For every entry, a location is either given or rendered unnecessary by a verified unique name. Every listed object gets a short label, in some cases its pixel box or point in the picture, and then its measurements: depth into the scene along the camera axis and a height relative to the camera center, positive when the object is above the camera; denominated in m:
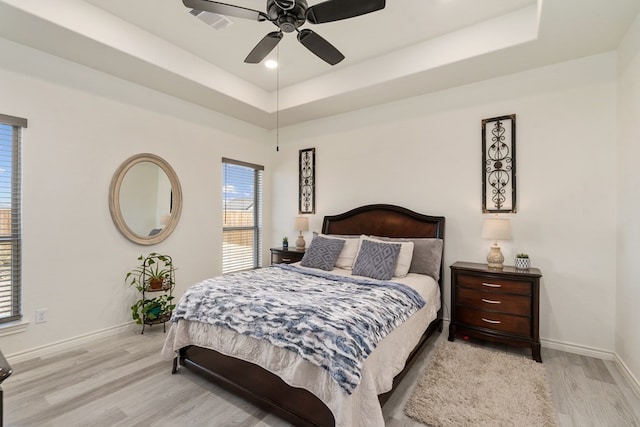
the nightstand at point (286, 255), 4.45 -0.61
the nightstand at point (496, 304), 2.87 -0.87
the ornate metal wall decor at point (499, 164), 3.35 +0.54
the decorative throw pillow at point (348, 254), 3.66 -0.48
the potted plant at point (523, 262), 3.11 -0.48
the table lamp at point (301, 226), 4.64 -0.19
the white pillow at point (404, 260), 3.23 -0.48
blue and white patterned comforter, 1.74 -0.66
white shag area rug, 2.01 -1.30
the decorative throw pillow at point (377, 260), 3.12 -0.48
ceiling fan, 2.08 +1.39
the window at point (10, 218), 2.77 -0.05
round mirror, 3.48 +0.17
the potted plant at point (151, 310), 3.49 -1.10
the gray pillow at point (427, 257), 3.39 -0.48
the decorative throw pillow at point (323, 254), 3.61 -0.47
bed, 1.70 -1.01
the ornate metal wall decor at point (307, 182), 4.88 +0.49
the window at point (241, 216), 4.75 -0.04
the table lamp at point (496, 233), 3.10 -0.19
